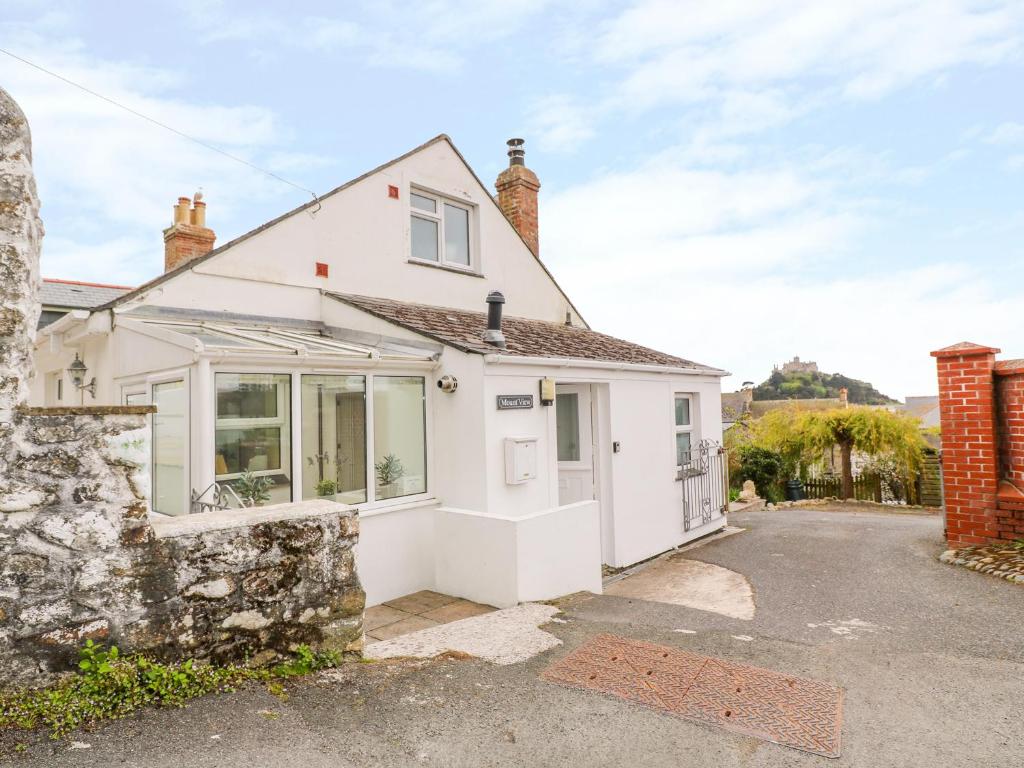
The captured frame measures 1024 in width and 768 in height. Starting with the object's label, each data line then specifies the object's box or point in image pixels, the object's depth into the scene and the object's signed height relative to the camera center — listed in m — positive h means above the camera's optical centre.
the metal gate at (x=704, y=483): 10.91 -1.38
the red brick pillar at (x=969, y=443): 7.34 -0.46
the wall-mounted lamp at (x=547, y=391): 7.98 +0.36
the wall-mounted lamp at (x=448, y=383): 7.46 +0.47
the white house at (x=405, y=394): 6.34 +0.36
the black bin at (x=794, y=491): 17.09 -2.35
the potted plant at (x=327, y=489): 6.86 -0.78
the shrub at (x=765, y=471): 17.20 -1.74
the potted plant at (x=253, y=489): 6.11 -0.68
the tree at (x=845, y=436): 15.88 -0.73
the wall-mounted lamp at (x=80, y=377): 8.35 +0.76
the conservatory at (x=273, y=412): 5.98 +0.13
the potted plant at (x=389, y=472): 7.29 -0.65
